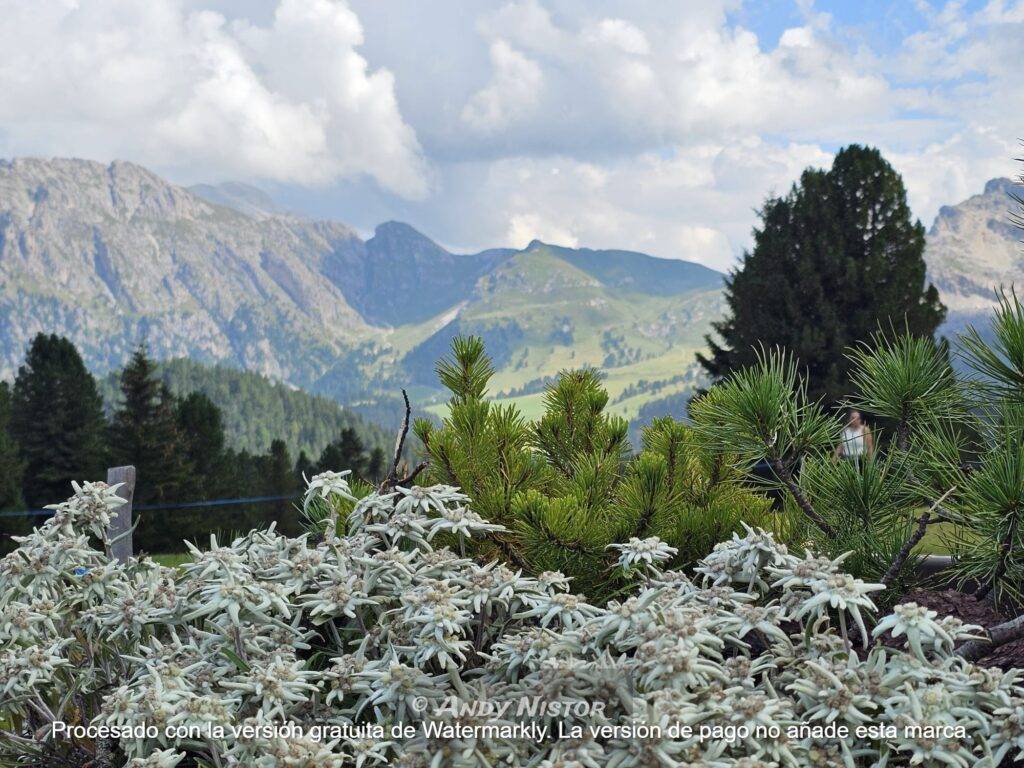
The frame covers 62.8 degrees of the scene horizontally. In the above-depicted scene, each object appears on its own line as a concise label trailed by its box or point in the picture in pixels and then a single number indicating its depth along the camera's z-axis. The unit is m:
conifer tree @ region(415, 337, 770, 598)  3.24
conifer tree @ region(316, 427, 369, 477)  41.59
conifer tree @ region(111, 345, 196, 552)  35.41
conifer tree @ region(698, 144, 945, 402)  23.67
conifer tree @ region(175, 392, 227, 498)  40.31
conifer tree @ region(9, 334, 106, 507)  34.03
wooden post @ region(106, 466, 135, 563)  5.17
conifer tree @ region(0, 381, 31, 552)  28.63
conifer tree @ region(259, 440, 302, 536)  41.47
